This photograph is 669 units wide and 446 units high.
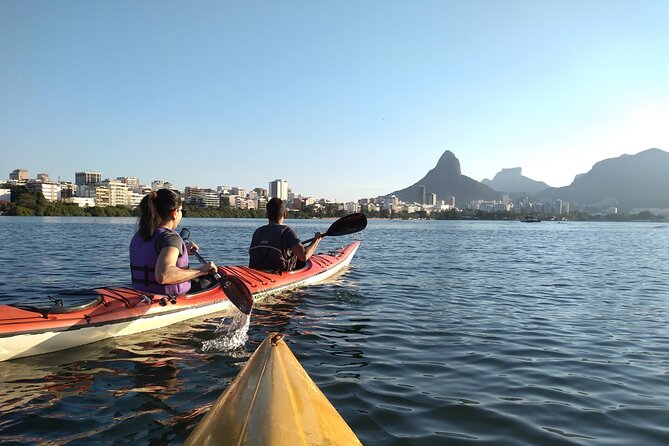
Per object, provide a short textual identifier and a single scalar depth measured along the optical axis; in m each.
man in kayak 9.62
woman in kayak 6.13
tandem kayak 5.39
